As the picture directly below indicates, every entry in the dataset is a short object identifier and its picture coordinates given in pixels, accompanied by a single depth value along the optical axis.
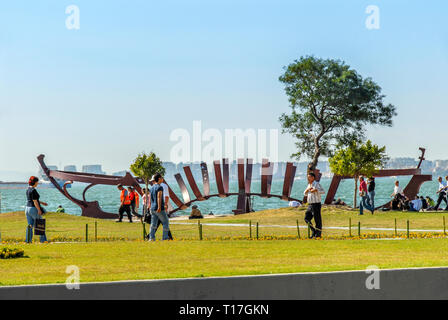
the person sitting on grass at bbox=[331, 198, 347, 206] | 36.44
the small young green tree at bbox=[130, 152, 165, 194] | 46.73
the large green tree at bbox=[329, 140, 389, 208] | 36.62
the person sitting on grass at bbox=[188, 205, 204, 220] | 34.03
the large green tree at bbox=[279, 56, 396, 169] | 36.84
